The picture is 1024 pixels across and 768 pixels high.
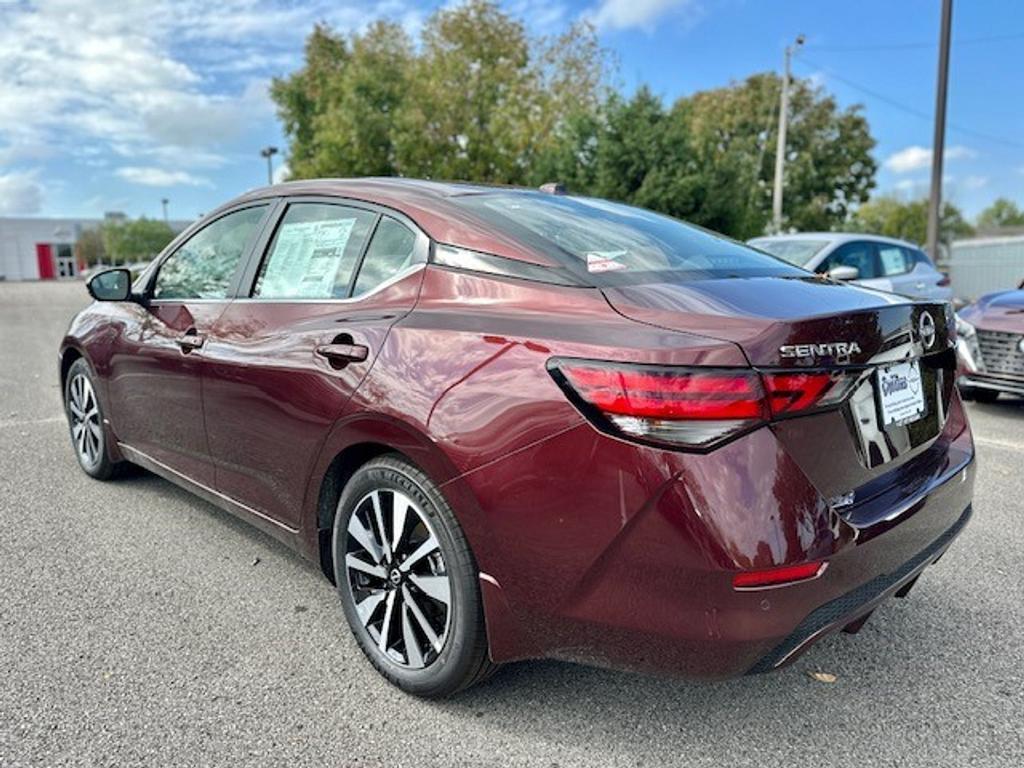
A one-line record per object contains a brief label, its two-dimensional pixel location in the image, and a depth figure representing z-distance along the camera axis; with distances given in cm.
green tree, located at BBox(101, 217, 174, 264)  8175
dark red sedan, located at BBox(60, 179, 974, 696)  180
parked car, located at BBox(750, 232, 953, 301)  905
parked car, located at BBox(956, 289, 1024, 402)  643
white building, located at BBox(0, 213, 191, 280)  8506
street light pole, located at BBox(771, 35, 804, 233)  2585
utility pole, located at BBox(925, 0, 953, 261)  1591
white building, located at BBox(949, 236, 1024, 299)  2447
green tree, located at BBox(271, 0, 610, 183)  2555
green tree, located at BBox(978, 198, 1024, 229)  8438
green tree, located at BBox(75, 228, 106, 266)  8600
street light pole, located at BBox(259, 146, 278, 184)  3612
